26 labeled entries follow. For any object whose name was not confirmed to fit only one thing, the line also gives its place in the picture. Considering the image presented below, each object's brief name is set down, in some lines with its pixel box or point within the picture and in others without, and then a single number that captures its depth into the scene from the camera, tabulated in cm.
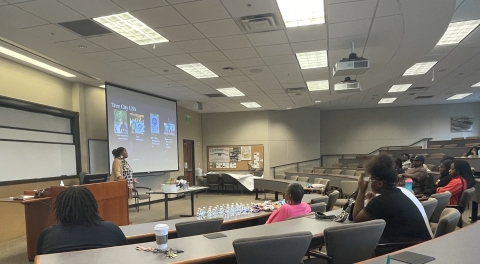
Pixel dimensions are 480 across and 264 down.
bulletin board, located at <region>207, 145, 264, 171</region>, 1284
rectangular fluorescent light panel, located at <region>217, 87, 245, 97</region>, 849
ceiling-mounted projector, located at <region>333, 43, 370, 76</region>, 483
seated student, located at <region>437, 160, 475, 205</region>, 466
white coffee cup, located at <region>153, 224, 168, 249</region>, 210
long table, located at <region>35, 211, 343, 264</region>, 190
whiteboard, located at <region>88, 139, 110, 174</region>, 770
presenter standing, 621
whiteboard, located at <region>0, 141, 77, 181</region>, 562
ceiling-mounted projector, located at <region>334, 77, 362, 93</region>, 616
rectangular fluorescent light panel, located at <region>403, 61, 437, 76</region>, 723
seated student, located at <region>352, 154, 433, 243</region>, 219
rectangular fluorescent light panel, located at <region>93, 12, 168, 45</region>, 409
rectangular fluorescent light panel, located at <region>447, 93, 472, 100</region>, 1206
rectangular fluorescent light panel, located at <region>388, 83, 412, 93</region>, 971
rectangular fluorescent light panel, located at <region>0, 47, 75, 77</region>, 542
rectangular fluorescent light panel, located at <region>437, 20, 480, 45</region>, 496
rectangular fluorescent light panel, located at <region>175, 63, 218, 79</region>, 623
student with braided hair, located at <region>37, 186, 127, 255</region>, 211
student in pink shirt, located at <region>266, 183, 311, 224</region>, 317
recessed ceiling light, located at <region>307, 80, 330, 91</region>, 789
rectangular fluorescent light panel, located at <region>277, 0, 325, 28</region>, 371
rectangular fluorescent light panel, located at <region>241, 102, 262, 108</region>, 1094
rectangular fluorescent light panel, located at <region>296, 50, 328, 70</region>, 560
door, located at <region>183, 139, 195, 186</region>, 1196
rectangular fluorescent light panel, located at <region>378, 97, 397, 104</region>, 1245
